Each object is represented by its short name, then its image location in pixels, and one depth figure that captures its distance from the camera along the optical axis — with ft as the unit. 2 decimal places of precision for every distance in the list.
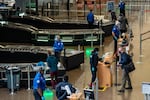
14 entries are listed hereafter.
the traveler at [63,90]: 41.73
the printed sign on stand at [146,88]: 38.40
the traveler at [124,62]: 55.42
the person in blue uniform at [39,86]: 45.80
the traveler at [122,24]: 80.28
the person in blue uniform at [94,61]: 54.85
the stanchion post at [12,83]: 57.68
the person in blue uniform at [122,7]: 105.55
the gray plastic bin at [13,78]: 57.88
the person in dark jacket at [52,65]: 56.65
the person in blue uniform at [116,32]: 71.51
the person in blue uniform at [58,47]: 65.87
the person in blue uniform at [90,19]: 96.68
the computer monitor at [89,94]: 39.40
